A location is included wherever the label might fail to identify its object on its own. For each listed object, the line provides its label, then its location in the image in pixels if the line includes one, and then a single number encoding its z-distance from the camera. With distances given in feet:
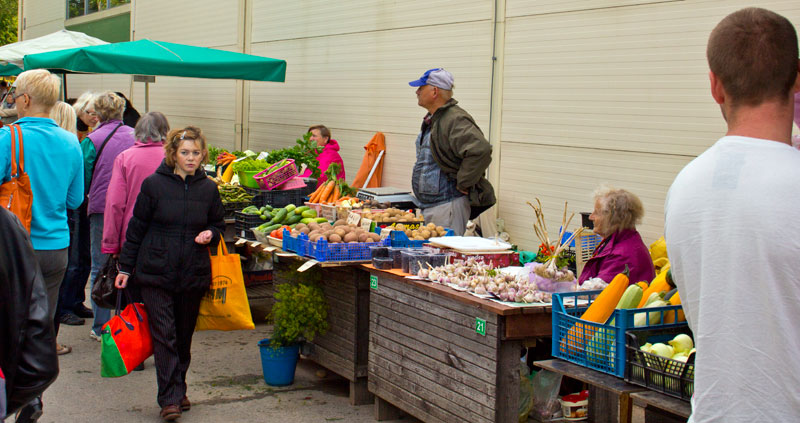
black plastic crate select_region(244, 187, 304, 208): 27.71
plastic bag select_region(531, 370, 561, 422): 18.15
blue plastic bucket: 21.47
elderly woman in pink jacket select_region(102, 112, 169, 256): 21.01
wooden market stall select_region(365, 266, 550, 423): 15.29
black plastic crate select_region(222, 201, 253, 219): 26.76
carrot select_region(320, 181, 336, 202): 27.05
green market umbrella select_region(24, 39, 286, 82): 32.55
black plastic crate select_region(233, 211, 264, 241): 24.99
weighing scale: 25.66
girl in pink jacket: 33.99
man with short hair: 6.52
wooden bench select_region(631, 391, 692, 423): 10.28
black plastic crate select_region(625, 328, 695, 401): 10.40
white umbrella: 44.06
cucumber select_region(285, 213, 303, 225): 24.38
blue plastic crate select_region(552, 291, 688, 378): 11.43
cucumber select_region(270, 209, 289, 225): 24.34
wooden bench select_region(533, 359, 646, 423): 11.28
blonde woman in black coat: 18.47
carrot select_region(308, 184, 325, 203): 27.25
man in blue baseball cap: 23.49
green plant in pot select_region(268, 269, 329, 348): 20.80
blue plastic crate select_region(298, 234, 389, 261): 19.88
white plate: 19.25
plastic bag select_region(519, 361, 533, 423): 17.52
